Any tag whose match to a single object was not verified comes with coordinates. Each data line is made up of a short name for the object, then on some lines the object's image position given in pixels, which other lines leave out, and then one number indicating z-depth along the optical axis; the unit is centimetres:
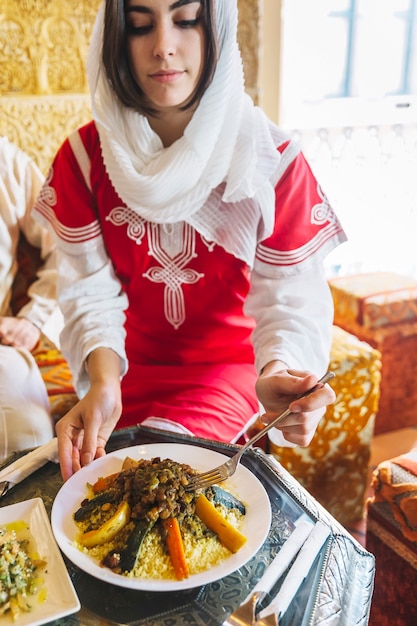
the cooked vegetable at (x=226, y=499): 87
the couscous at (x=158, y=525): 78
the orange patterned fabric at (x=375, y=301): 226
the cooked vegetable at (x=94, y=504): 86
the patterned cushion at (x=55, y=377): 160
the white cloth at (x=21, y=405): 142
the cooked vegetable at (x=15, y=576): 71
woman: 121
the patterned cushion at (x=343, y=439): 171
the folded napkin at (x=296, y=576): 71
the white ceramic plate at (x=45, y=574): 70
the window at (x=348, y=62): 266
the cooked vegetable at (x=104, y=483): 91
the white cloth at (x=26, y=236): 183
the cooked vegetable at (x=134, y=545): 77
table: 73
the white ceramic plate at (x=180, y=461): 75
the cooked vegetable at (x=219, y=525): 80
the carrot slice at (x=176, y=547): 76
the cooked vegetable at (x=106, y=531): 80
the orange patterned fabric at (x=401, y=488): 127
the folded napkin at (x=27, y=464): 97
